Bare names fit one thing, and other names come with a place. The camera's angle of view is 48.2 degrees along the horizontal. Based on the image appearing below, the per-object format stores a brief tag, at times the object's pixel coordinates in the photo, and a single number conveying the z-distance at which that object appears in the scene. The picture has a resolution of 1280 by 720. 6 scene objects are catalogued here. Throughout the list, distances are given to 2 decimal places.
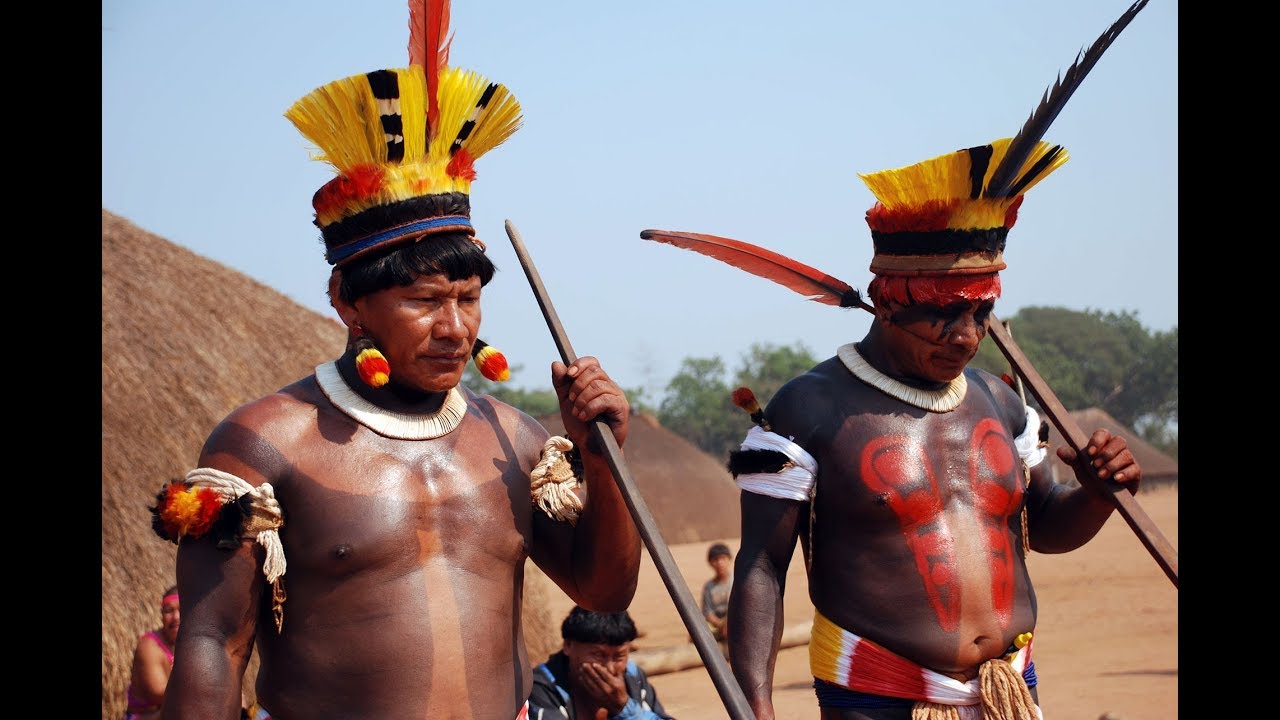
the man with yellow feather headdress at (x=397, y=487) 3.01
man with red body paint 4.03
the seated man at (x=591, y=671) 6.04
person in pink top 7.43
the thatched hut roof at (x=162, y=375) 9.09
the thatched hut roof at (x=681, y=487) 26.23
